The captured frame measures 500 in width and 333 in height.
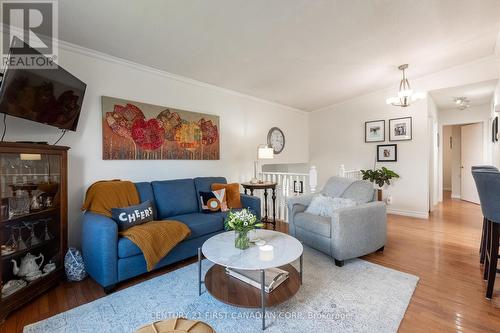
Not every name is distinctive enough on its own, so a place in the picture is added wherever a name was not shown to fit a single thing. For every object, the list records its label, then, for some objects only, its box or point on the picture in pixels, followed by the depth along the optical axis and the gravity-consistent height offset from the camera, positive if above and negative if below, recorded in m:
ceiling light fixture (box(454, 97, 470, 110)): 4.78 +1.38
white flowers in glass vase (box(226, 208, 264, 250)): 1.82 -0.47
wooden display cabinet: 1.77 -0.46
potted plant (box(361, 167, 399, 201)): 4.54 -0.21
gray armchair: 2.41 -0.68
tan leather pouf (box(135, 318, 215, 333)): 1.01 -0.73
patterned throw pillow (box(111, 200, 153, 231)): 2.24 -0.50
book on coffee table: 1.75 -0.89
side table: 3.65 -0.39
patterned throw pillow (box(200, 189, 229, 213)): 3.06 -0.48
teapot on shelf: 1.91 -0.87
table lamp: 3.98 +0.23
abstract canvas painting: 2.83 +0.49
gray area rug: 1.58 -1.10
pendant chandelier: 3.62 +1.12
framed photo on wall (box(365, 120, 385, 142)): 4.90 +0.77
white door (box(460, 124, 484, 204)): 5.58 +0.27
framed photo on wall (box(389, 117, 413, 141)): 4.55 +0.75
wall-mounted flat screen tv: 1.67 +0.61
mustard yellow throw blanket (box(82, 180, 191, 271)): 2.09 -0.60
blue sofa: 2.00 -0.65
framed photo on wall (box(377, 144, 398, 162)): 4.74 +0.27
